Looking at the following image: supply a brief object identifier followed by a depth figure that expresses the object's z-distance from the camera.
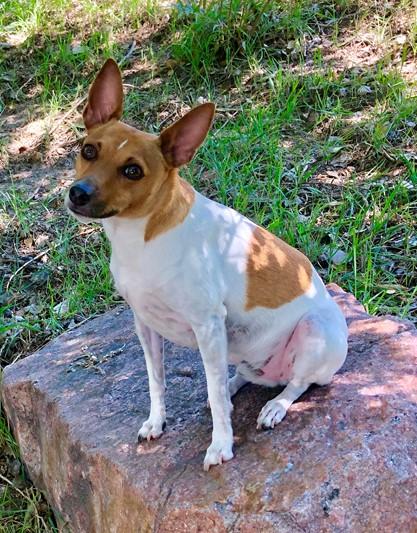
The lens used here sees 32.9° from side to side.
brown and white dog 2.62
